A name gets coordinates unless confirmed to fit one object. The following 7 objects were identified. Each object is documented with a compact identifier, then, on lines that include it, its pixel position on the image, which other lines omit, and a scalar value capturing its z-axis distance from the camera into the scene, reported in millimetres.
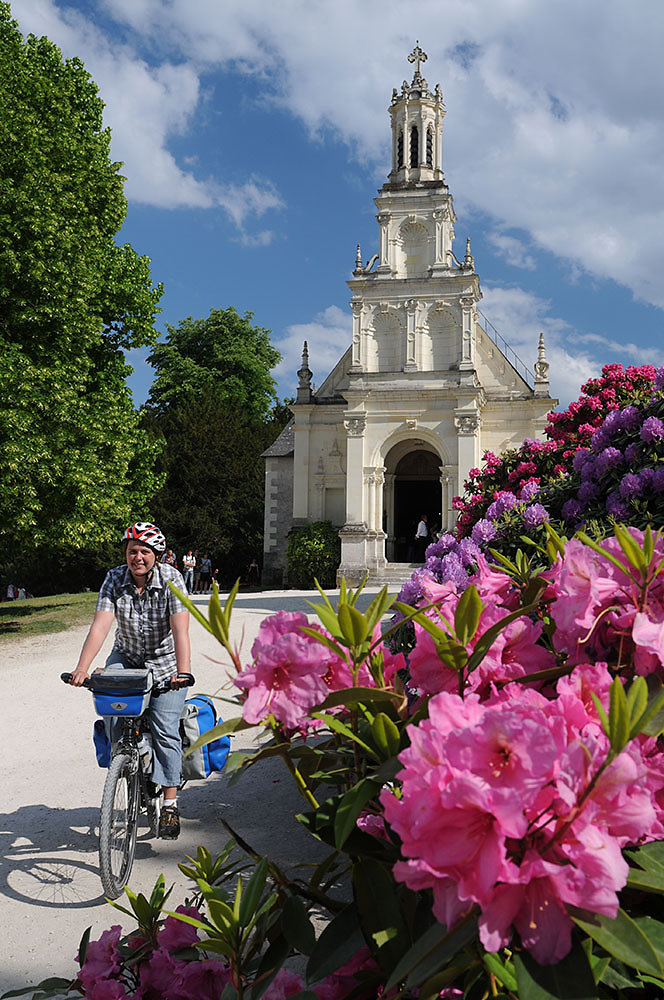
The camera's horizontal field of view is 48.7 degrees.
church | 24797
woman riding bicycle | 4309
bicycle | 3707
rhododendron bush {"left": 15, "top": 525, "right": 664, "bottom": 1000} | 794
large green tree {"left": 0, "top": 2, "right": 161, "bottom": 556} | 13164
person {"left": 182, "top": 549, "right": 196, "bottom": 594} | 24484
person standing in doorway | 24406
